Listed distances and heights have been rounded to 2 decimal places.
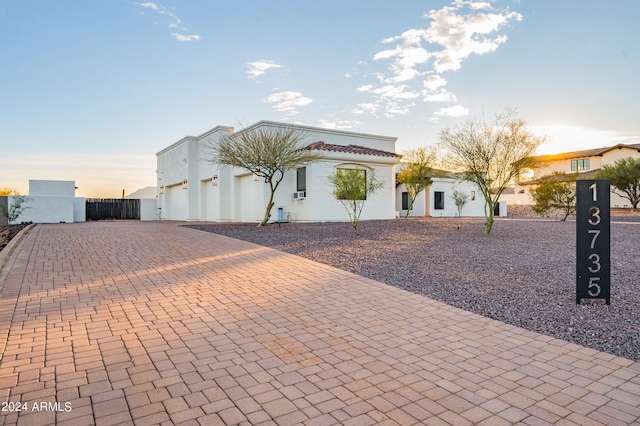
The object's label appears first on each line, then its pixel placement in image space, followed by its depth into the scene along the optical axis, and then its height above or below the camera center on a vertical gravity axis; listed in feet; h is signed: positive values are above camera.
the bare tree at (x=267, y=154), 55.88 +8.59
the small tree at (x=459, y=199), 100.08 +2.23
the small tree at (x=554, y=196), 67.15 +1.87
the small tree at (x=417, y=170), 87.04 +8.82
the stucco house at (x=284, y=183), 65.00 +5.48
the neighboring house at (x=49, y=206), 80.38 +1.47
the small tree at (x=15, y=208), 75.25 +1.04
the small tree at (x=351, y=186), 48.26 +2.96
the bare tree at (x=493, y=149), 47.03 +7.39
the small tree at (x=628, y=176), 100.23 +7.79
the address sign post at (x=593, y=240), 17.49 -1.63
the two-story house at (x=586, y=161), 134.82 +17.79
